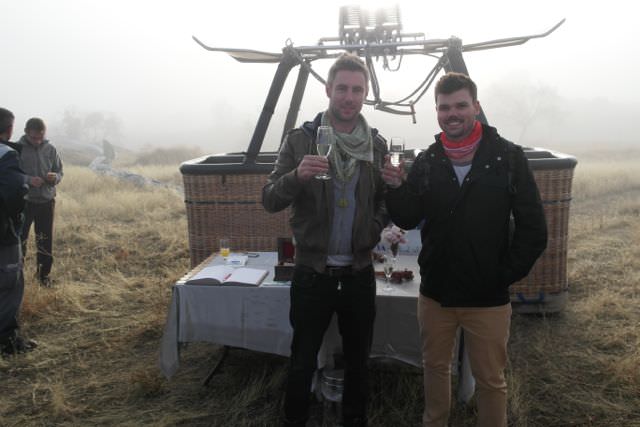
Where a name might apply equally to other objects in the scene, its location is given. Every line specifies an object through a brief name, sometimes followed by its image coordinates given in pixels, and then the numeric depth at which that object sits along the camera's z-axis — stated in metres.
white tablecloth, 2.93
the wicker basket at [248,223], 4.50
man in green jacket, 2.37
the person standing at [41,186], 5.45
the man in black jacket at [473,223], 2.25
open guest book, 3.04
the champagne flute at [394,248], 2.96
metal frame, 4.53
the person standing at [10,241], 3.63
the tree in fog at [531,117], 65.12
